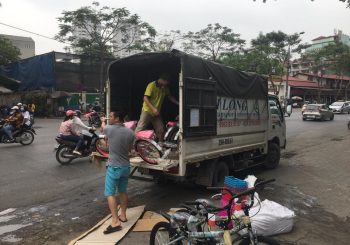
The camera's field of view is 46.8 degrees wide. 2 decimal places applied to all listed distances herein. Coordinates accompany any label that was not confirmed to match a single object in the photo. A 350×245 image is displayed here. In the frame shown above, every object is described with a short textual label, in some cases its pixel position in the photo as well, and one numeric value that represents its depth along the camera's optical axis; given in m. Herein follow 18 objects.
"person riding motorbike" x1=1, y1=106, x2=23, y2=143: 14.05
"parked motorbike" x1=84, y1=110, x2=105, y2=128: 19.85
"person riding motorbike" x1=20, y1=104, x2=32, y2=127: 14.32
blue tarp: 34.09
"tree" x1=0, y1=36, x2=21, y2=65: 45.25
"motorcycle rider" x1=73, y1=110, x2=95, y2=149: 10.70
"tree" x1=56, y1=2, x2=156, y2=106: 34.22
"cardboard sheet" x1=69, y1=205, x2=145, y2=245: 4.93
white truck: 6.36
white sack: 5.30
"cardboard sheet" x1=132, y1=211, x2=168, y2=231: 5.49
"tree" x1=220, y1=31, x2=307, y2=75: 44.91
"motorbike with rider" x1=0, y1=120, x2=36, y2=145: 14.12
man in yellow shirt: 7.35
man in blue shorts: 5.38
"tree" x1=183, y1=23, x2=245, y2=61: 44.50
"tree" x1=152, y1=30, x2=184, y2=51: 41.38
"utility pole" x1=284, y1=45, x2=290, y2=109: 49.33
